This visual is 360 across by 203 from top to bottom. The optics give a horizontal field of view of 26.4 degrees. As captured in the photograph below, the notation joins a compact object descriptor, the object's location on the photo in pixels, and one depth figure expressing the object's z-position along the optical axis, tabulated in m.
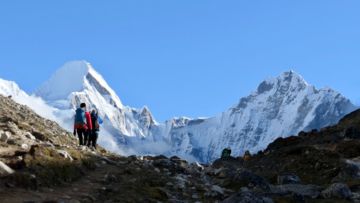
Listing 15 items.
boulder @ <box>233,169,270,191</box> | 30.38
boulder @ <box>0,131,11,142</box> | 26.27
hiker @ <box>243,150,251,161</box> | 57.37
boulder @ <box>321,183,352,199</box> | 27.91
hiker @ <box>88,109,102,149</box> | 38.19
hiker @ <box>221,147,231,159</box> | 62.52
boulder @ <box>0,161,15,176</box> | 21.14
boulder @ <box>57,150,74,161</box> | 25.22
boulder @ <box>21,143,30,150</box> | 25.53
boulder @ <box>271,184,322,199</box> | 27.92
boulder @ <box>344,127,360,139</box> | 61.03
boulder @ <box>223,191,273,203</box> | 23.95
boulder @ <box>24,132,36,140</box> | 30.10
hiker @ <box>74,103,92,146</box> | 36.91
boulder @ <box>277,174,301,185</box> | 33.22
